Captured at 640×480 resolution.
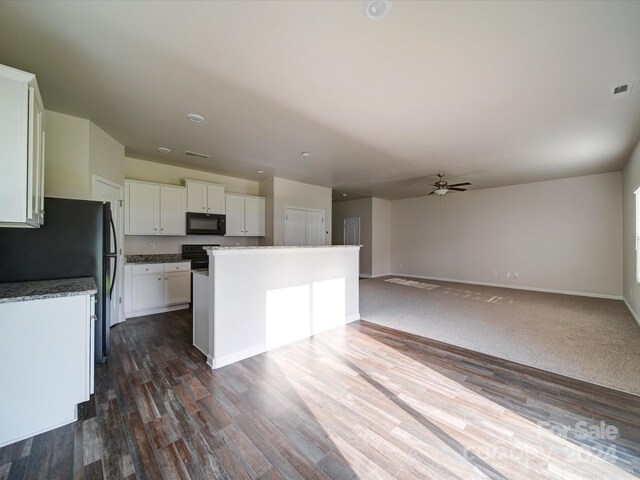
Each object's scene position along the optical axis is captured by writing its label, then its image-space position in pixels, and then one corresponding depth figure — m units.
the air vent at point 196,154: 4.45
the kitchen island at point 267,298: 2.74
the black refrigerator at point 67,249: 2.27
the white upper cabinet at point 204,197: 5.12
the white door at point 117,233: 3.64
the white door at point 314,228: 6.88
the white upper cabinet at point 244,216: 5.71
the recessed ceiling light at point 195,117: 3.10
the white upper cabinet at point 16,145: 1.72
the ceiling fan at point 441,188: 5.68
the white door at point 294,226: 6.35
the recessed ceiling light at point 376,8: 1.59
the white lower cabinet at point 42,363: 1.70
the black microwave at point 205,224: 5.08
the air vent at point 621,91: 2.48
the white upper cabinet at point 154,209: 4.45
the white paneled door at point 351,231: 9.37
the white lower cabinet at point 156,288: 4.24
